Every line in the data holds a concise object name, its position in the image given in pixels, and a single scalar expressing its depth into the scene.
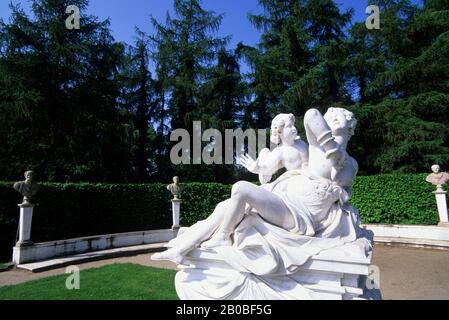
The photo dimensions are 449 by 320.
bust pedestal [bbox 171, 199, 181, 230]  10.48
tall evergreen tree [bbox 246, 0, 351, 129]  16.53
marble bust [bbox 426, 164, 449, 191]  9.82
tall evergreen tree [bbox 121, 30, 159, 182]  19.28
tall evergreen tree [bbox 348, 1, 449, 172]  14.52
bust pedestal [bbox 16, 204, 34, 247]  7.18
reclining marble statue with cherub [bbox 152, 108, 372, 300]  2.96
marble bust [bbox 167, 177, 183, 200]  10.54
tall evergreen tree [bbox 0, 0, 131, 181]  13.59
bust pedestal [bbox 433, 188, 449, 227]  9.70
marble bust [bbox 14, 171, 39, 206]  7.32
